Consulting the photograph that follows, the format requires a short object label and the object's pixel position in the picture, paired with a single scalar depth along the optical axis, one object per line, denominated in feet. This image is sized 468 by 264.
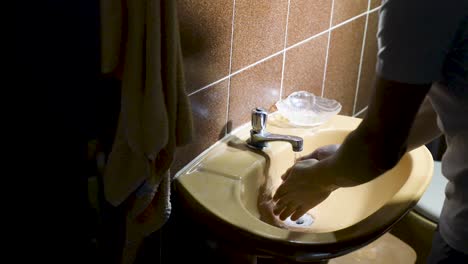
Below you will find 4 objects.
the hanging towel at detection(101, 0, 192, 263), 2.80
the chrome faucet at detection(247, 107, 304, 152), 4.11
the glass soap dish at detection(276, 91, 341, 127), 4.62
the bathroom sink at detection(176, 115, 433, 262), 3.36
